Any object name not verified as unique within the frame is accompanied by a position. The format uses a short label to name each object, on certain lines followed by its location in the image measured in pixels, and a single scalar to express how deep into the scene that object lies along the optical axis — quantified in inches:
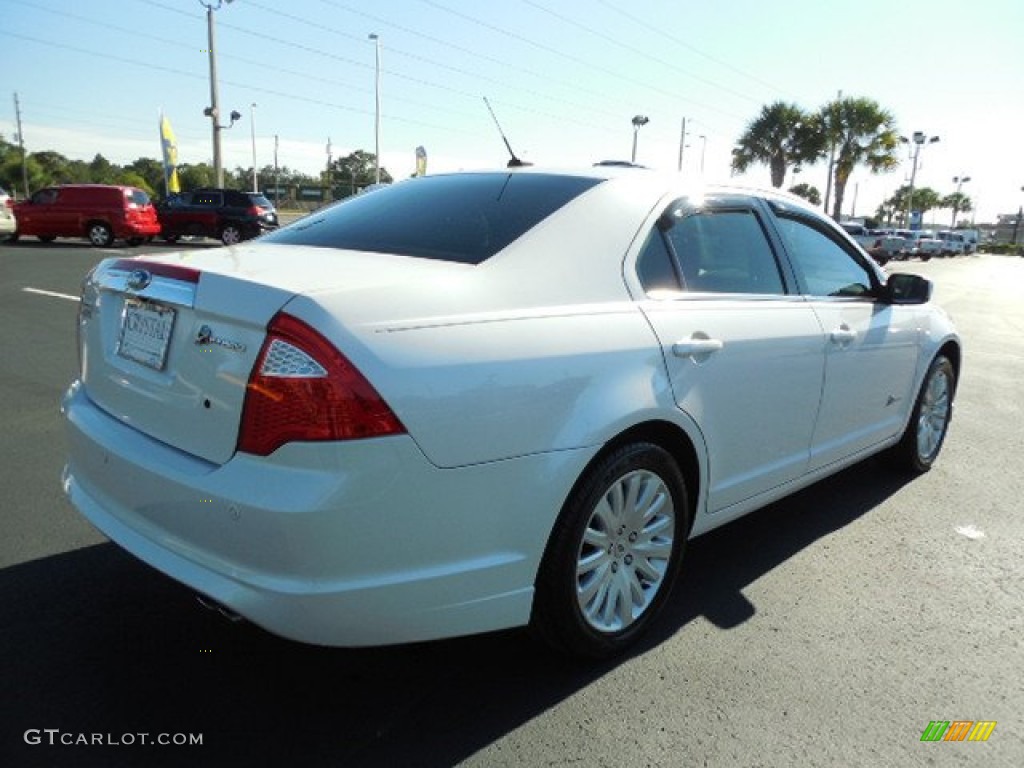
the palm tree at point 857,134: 1568.7
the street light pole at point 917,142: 2601.9
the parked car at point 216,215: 879.1
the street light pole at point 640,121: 1745.8
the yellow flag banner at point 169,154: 1289.4
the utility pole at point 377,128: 1860.2
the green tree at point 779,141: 1572.3
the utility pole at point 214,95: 1167.6
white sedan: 73.2
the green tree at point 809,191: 3045.5
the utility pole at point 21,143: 2802.4
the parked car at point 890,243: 1414.4
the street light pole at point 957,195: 4197.8
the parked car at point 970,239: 2454.5
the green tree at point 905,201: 3927.2
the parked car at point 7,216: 818.8
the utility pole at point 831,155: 1588.3
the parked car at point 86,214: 797.2
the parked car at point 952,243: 2155.5
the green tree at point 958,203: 4468.5
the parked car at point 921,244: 1779.0
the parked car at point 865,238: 1314.0
